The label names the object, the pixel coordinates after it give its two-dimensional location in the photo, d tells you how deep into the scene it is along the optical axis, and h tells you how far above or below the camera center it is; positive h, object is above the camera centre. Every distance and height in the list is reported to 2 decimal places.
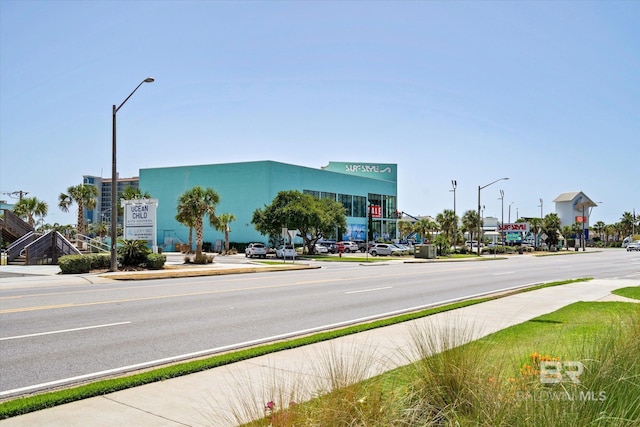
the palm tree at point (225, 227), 70.12 +1.37
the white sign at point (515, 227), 93.00 +1.63
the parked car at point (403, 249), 64.93 -1.48
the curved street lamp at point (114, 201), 27.52 +1.87
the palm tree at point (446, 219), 90.75 +2.95
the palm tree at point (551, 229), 101.25 +1.36
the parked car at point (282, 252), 56.22 -1.60
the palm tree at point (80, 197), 65.62 +5.02
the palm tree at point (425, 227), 98.19 +1.80
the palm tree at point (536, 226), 103.53 +2.00
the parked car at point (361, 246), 77.73 -1.31
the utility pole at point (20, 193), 70.69 +5.96
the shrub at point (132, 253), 31.33 -0.89
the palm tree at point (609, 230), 149.12 +1.68
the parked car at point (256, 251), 58.19 -1.47
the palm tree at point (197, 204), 44.44 +2.74
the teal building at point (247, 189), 77.38 +7.52
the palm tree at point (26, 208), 62.88 +3.55
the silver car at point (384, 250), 64.06 -1.55
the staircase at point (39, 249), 34.44 -0.75
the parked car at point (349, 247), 72.62 -1.34
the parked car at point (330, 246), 69.41 -1.16
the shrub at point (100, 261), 29.05 -1.25
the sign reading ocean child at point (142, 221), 35.41 +1.10
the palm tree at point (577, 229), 124.69 +1.67
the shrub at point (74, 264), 27.39 -1.32
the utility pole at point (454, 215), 74.19 +3.30
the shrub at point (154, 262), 31.94 -1.43
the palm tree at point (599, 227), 151.50 +2.58
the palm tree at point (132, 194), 69.95 +5.85
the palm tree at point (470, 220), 98.25 +3.03
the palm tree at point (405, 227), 114.62 +2.09
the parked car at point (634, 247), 85.50 -1.72
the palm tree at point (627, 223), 142.00 +3.47
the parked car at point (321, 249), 64.88 -1.44
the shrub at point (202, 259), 41.62 -1.68
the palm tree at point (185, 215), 44.64 +1.86
